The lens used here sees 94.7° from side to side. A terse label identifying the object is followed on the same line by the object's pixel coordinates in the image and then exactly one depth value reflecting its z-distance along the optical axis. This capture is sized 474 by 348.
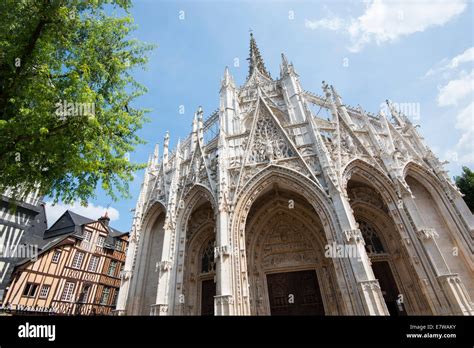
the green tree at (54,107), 5.24
